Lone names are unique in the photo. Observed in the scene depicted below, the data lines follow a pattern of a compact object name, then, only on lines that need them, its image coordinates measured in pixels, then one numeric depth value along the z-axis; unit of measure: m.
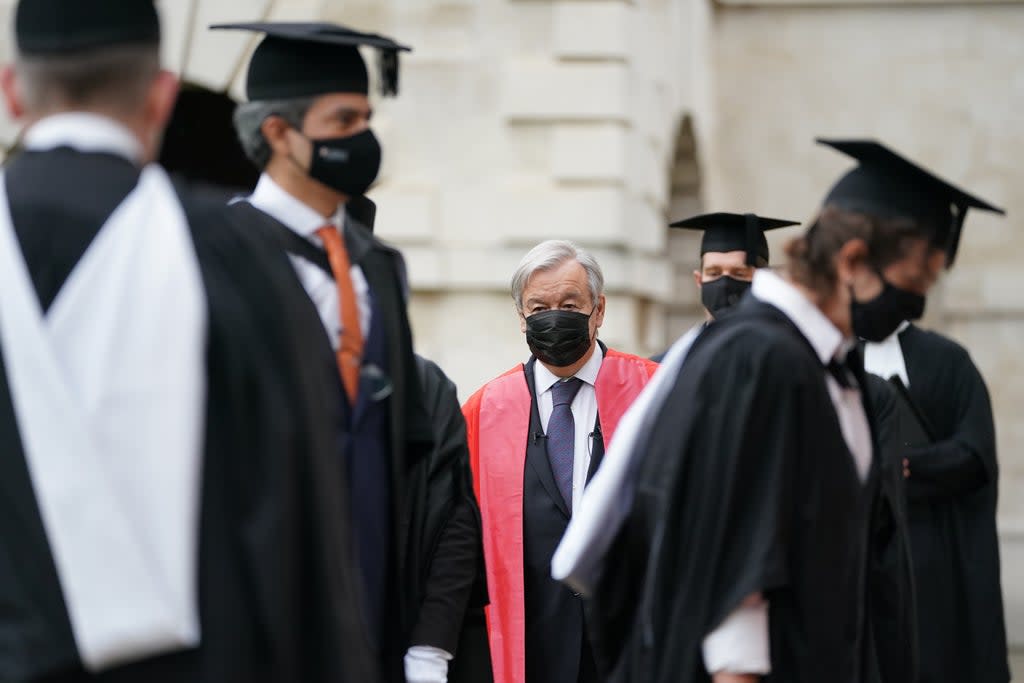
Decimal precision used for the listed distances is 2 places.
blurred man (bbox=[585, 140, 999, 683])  6.75
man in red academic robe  10.11
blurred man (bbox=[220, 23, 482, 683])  6.46
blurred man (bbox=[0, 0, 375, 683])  4.66
